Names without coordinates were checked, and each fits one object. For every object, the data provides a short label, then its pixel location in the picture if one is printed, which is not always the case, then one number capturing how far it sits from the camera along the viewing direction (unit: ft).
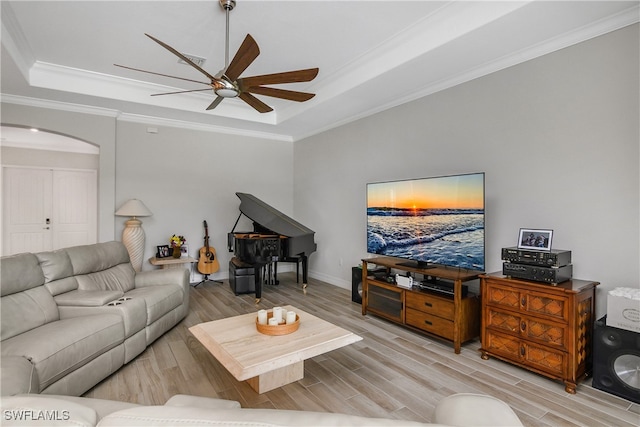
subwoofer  7.38
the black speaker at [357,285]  15.14
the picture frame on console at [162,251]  17.85
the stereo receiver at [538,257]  8.37
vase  17.70
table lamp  16.40
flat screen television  10.34
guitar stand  18.88
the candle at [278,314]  8.42
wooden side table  17.03
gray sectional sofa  6.76
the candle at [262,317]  8.28
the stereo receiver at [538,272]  8.35
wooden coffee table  6.74
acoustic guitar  18.86
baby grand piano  14.93
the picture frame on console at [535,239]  8.98
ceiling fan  8.09
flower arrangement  17.83
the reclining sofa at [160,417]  1.94
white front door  21.47
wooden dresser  7.93
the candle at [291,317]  8.29
